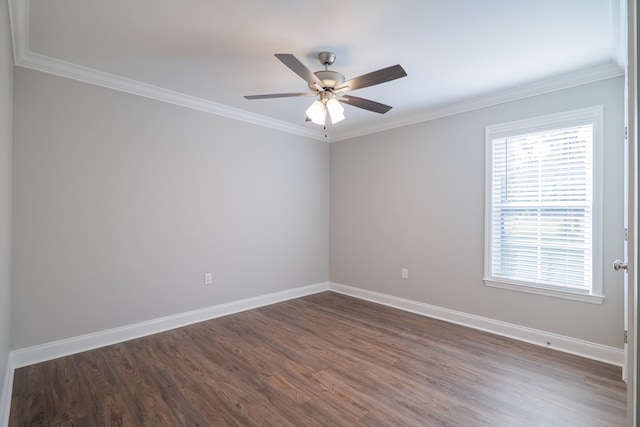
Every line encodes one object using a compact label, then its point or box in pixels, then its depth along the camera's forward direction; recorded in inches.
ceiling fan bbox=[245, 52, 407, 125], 79.0
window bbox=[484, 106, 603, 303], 104.1
